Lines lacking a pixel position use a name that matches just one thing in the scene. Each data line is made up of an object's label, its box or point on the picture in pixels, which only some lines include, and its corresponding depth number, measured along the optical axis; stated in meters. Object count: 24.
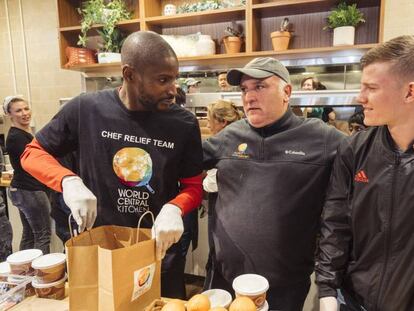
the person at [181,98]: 2.82
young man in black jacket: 1.08
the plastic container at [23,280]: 1.20
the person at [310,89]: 3.31
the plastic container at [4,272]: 1.24
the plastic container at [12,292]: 1.15
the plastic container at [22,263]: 1.22
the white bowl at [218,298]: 1.08
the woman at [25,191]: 2.98
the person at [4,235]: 2.29
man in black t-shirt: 1.31
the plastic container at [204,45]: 3.53
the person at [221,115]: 2.78
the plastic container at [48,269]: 1.16
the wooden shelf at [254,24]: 3.08
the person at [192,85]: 3.81
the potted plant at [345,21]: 2.96
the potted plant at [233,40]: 3.37
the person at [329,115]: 3.36
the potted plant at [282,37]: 3.19
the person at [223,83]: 3.61
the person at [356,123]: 2.73
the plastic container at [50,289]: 1.18
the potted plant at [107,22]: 3.70
